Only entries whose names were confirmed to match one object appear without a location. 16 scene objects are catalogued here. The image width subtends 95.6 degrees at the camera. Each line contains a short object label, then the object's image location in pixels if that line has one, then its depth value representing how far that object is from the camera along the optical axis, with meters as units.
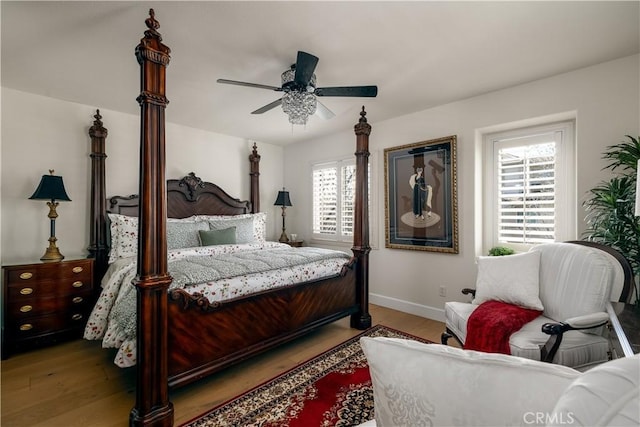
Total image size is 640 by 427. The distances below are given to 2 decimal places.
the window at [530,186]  2.83
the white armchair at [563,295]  1.74
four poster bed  1.66
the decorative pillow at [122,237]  3.06
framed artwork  3.36
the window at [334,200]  4.46
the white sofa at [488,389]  0.40
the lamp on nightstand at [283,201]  4.90
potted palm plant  2.02
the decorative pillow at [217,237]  3.46
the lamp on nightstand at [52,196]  2.82
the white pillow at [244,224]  3.84
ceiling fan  2.18
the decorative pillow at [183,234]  3.34
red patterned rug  1.77
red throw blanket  1.85
